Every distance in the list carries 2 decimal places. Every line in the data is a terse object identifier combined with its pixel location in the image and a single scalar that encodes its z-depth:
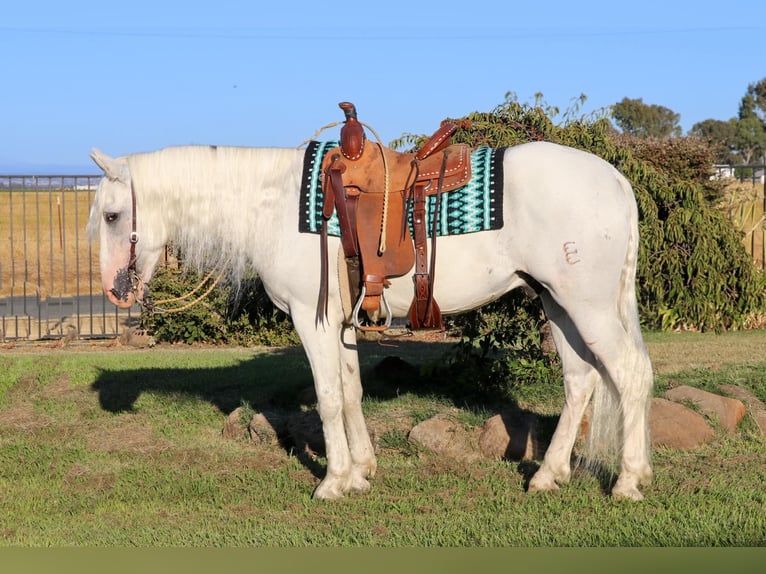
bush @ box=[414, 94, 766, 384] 7.34
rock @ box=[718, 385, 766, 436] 6.46
